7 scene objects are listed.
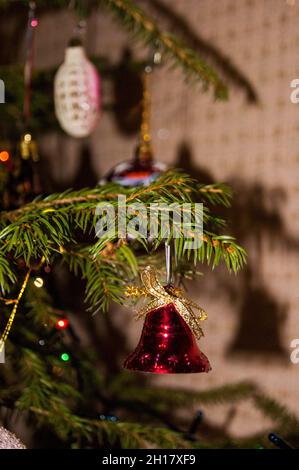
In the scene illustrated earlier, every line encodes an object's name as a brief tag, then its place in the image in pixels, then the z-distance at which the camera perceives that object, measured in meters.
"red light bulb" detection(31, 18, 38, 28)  0.83
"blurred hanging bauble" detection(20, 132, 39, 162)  0.78
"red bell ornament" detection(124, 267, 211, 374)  0.53
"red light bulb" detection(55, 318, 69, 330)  0.69
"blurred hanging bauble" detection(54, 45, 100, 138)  0.83
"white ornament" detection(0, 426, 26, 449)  0.50
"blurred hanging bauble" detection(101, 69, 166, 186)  0.82
